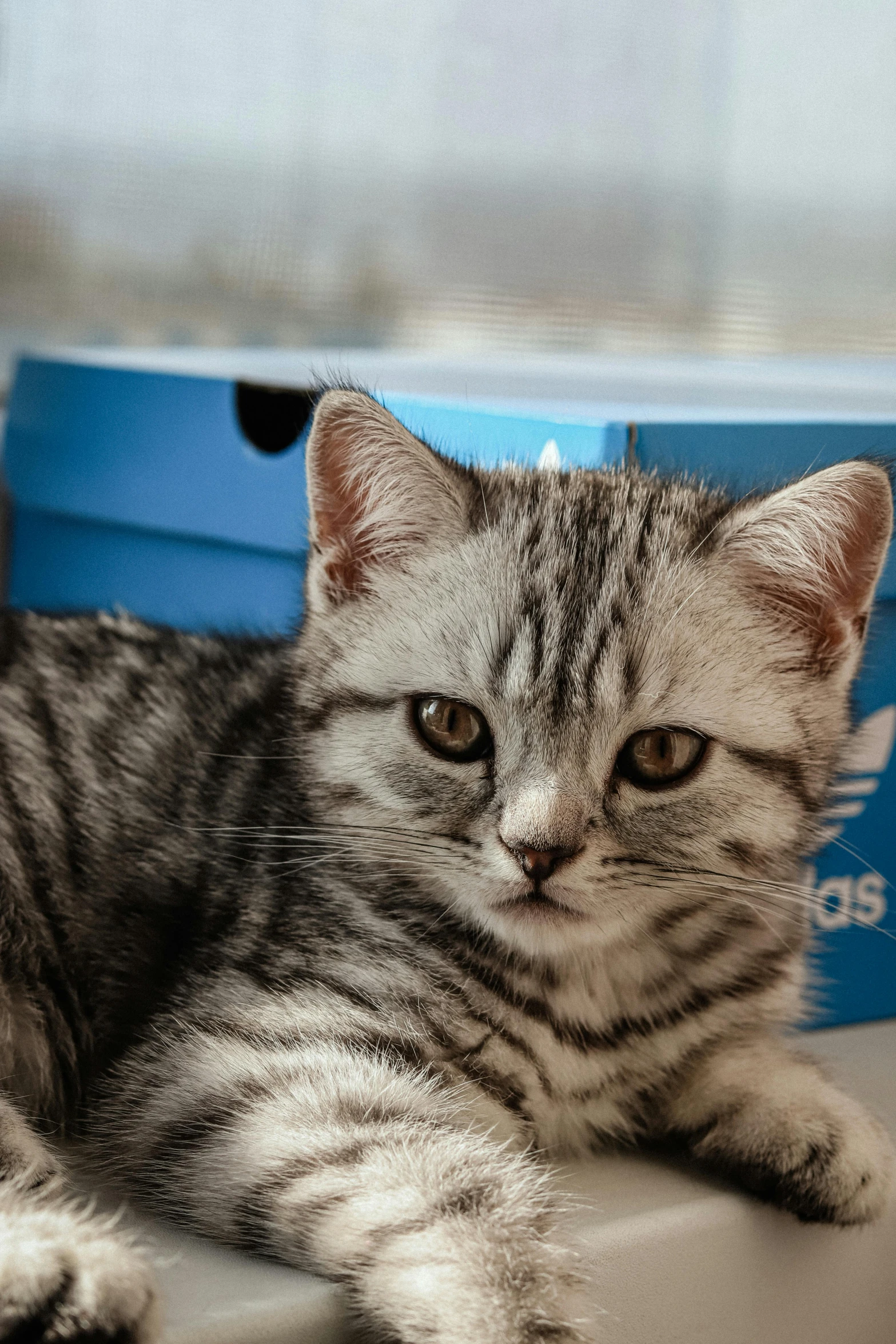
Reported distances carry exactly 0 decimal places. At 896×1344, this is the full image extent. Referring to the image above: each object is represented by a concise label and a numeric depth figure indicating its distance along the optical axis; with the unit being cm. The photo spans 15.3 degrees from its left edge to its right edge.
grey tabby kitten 52
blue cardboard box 60
